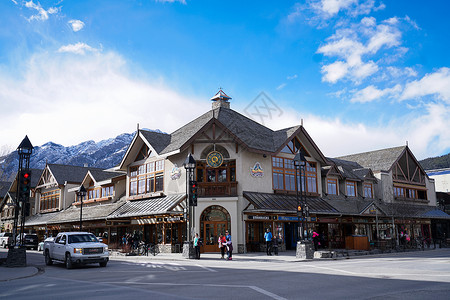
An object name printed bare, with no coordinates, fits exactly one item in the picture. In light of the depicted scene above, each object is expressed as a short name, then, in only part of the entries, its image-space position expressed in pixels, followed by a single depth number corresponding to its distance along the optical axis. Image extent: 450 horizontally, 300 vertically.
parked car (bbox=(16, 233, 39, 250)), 42.72
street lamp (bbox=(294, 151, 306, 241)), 25.80
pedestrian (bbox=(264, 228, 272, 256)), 27.59
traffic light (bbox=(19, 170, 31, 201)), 20.31
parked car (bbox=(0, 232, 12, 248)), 43.97
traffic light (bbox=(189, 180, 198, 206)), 25.28
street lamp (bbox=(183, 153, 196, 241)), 26.31
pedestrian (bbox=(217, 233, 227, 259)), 25.39
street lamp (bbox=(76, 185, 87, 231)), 34.55
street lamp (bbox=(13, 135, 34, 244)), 20.34
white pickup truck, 19.42
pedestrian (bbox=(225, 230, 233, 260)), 24.39
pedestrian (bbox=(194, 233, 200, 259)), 25.20
